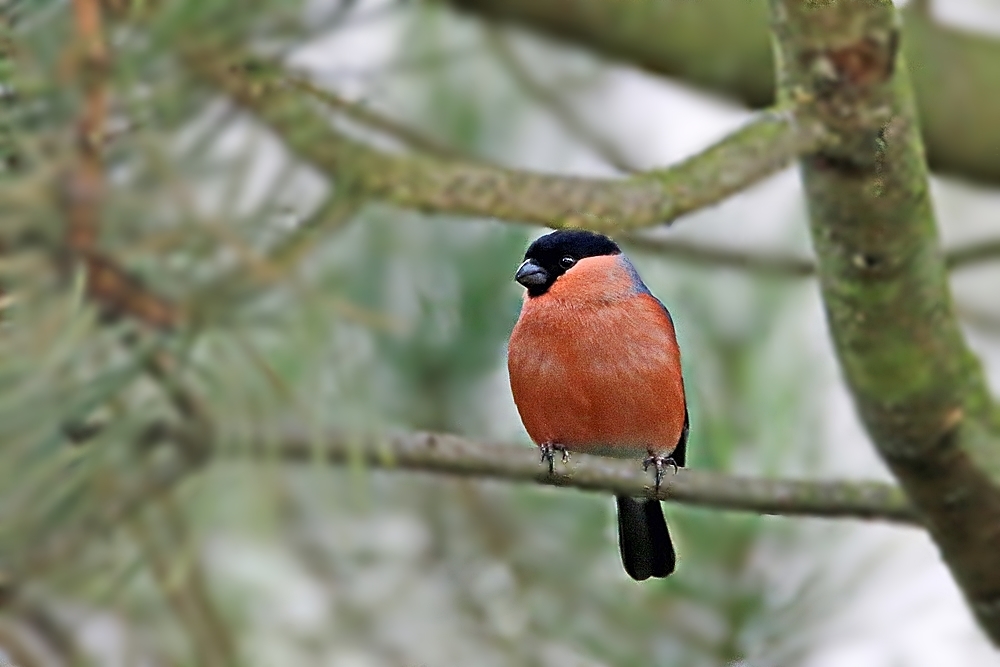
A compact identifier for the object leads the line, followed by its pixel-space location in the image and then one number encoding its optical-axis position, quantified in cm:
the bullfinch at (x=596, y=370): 694
